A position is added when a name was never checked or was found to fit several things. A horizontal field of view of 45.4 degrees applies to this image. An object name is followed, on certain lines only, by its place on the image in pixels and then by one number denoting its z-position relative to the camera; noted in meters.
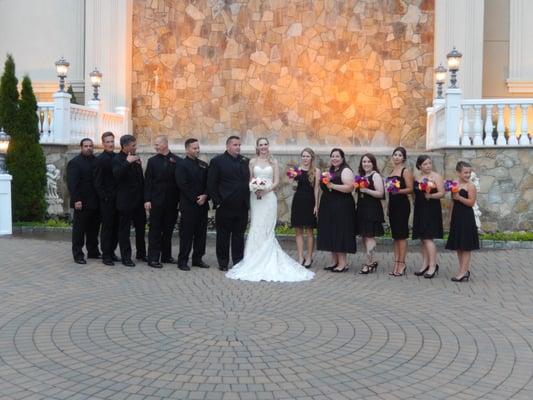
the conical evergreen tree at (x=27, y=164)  15.20
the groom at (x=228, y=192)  9.77
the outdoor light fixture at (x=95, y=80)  17.80
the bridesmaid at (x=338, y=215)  9.58
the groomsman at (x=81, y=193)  10.09
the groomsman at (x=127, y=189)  9.79
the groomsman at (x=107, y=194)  9.95
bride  9.24
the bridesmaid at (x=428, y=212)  9.18
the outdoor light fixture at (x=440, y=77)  16.73
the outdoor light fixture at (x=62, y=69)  16.13
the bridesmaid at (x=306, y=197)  9.92
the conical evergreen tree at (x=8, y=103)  15.28
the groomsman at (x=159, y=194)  9.88
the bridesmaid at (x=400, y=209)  9.34
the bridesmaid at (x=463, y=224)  8.87
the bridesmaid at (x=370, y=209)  9.54
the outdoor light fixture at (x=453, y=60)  14.95
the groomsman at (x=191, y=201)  9.75
